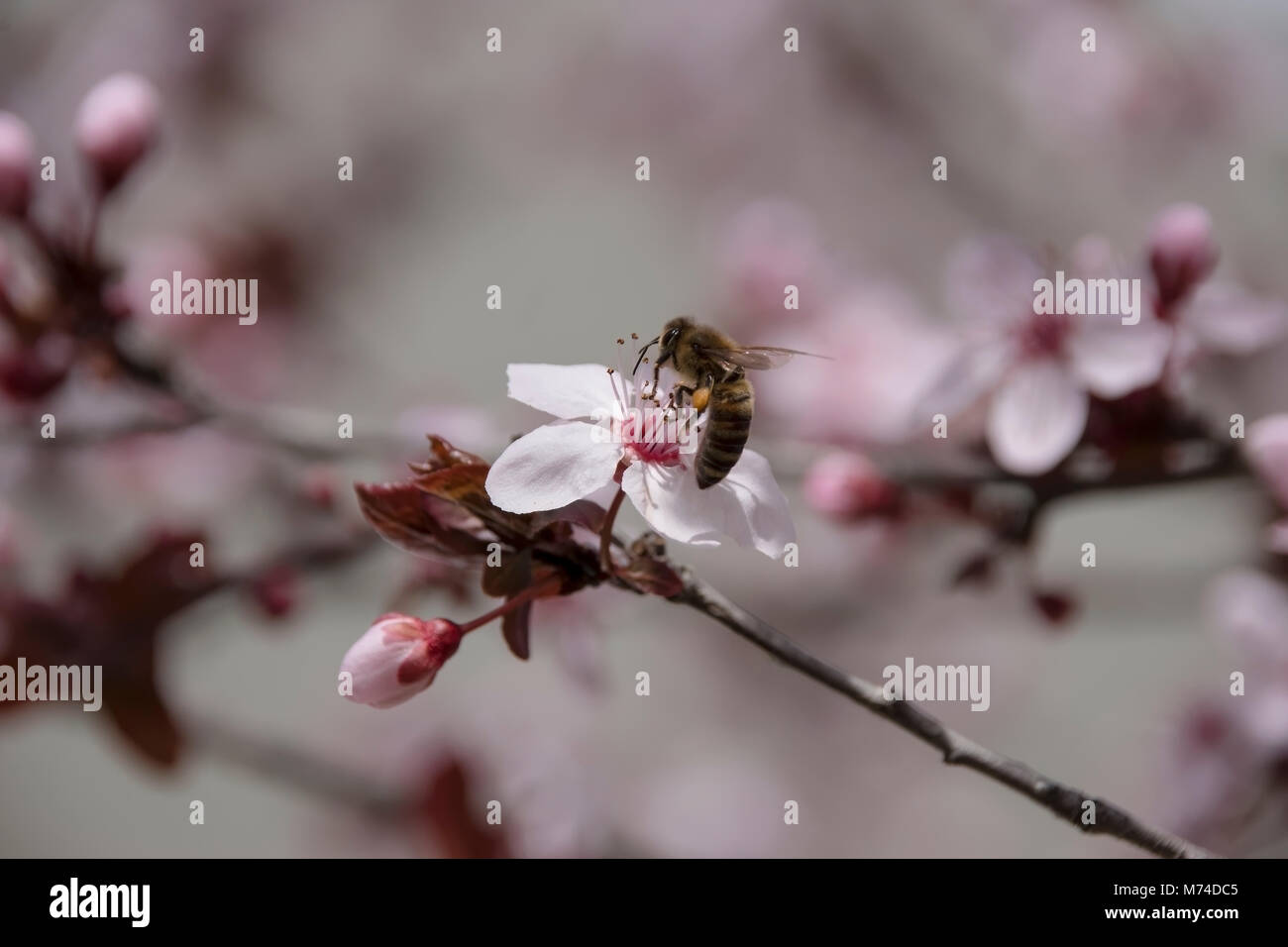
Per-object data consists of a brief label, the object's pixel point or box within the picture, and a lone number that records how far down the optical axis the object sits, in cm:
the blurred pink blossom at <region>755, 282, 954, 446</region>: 31
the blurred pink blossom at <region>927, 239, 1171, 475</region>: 24
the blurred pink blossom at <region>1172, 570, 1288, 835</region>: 27
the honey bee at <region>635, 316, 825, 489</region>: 19
